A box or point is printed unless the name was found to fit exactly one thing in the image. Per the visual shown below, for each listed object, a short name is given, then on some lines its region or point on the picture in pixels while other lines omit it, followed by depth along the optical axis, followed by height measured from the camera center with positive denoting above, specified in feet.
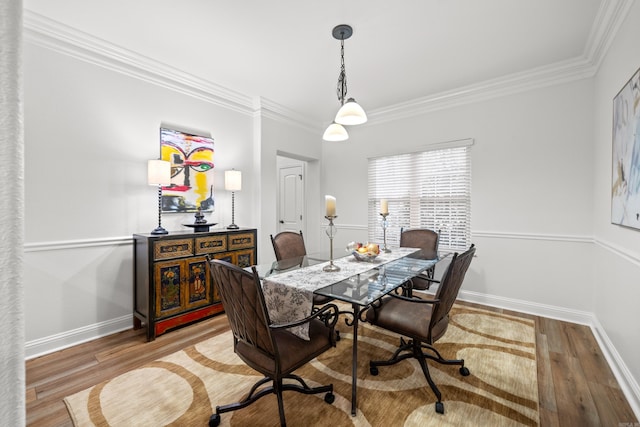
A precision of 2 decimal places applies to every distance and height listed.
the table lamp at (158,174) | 9.21 +1.08
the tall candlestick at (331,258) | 7.42 -1.28
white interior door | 17.90 +0.62
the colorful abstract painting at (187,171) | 10.46 +1.42
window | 12.44 +0.82
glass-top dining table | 5.76 -1.65
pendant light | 7.69 +2.60
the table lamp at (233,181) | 11.64 +1.09
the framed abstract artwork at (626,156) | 6.07 +1.30
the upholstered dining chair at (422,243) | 9.65 -1.31
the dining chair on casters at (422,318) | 5.88 -2.52
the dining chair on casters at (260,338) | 4.69 -2.51
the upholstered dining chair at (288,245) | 9.70 -1.31
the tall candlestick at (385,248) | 9.89 -1.38
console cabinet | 8.70 -2.31
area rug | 5.61 -4.08
